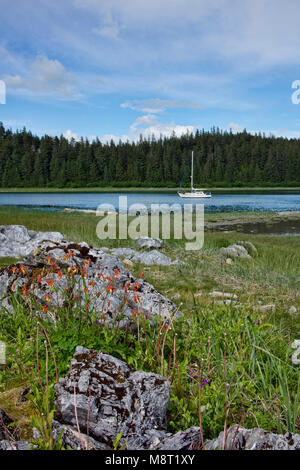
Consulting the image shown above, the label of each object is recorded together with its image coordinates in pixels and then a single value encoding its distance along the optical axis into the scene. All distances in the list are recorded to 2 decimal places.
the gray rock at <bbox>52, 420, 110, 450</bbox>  2.34
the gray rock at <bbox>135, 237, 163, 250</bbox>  14.56
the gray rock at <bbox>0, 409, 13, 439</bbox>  2.54
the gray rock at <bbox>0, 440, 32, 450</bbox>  2.30
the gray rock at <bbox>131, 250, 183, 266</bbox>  10.76
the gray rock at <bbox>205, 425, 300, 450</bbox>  2.17
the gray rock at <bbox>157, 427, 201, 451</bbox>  2.29
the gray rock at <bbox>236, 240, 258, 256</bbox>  15.20
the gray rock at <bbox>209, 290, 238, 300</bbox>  6.93
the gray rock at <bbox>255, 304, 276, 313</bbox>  6.07
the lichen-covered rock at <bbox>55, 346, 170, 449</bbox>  2.55
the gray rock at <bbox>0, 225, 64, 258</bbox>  12.43
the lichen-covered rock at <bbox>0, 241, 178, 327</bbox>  4.60
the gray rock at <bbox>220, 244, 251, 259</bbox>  13.51
